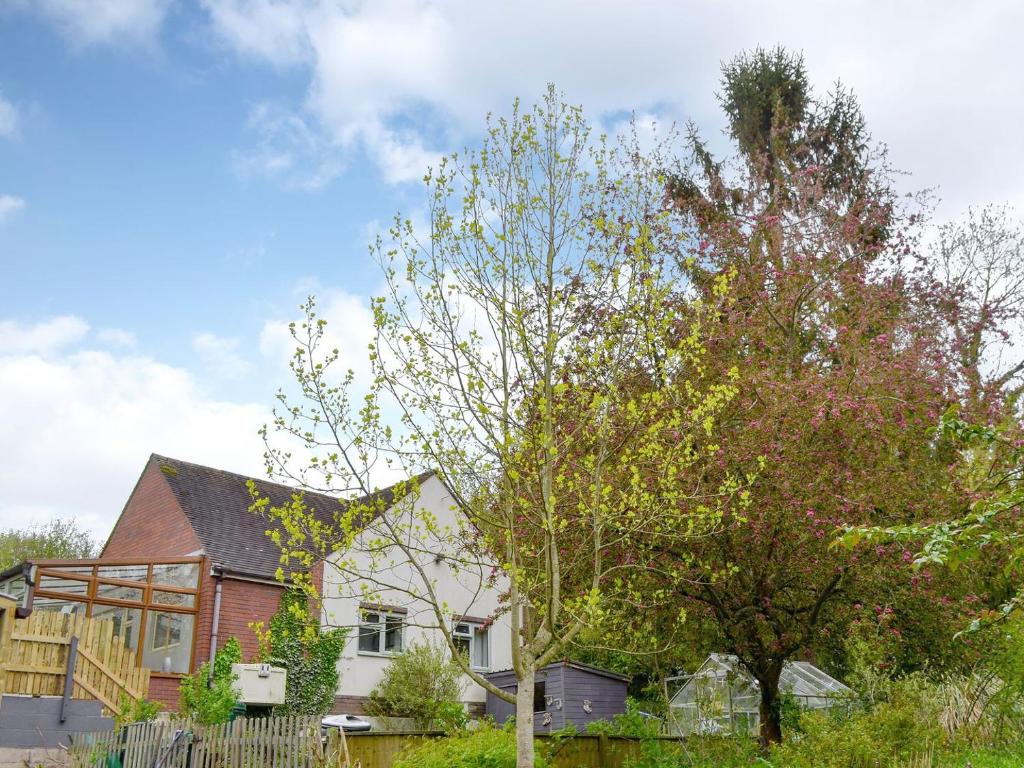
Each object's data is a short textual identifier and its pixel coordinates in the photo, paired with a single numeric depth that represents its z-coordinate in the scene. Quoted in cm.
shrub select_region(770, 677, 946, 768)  995
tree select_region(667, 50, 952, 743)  1167
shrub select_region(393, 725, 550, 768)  1095
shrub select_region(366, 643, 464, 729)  2141
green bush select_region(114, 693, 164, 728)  1555
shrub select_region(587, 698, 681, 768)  1270
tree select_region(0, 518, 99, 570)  3803
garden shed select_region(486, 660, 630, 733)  2125
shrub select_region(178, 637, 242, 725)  1762
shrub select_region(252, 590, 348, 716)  2042
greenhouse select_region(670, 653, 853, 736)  1300
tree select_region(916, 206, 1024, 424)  1802
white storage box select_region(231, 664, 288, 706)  1919
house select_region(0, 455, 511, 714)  1983
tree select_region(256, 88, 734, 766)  952
